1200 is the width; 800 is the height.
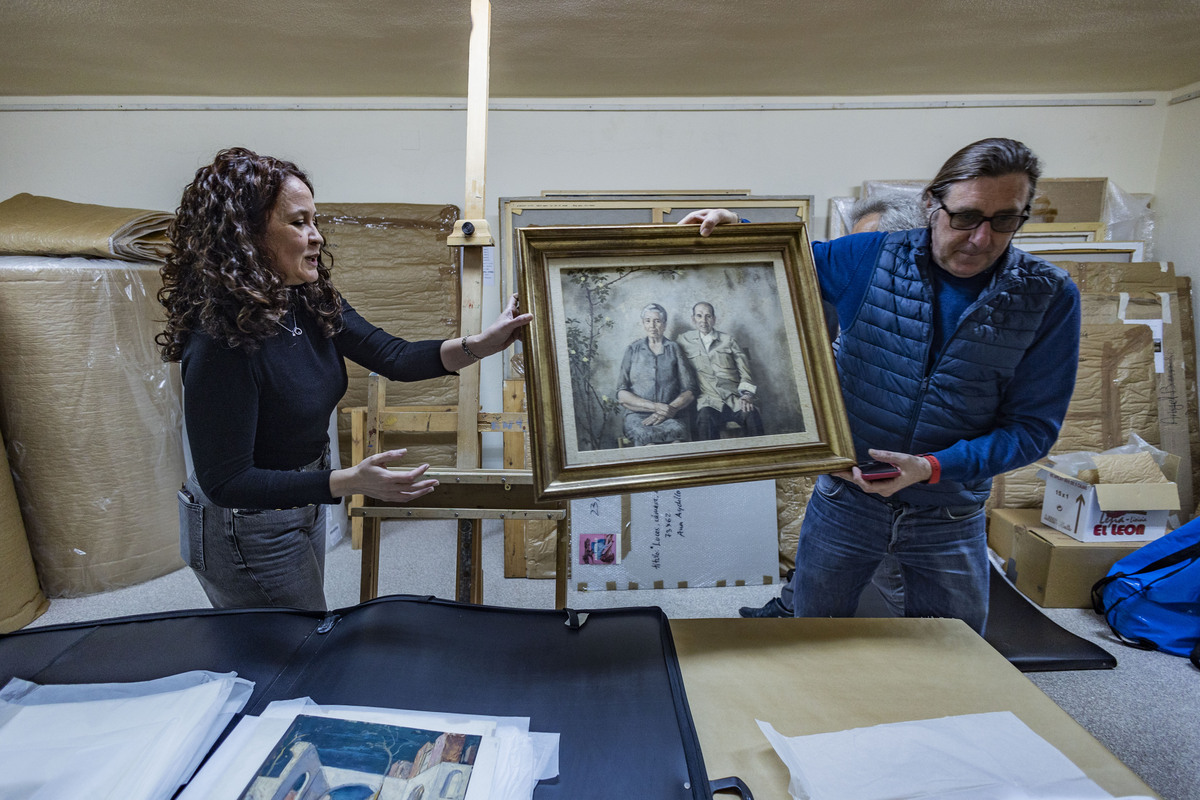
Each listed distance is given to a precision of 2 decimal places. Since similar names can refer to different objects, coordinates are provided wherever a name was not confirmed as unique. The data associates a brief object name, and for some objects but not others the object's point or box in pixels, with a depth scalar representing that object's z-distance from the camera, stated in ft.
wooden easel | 4.57
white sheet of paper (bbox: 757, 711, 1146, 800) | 2.32
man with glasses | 3.53
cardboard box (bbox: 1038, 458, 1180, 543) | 7.77
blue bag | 6.97
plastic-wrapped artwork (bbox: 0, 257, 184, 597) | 7.48
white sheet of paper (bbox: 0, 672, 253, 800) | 2.21
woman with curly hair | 3.35
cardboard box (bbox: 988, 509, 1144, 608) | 7.91
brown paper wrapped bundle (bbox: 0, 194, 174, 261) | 7.50
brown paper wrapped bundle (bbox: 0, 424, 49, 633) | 7.36
